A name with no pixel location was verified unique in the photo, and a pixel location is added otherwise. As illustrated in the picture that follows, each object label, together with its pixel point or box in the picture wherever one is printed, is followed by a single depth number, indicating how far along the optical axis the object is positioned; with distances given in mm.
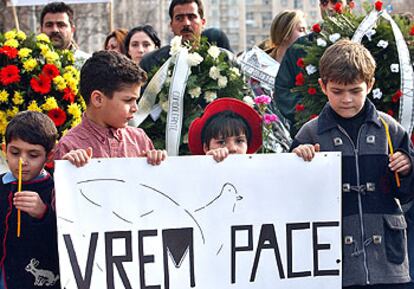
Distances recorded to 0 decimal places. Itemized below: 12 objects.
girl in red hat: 5332
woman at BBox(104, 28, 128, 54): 9422
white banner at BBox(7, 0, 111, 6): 9109
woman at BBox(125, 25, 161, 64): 8656
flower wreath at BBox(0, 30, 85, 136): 6418
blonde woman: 7949
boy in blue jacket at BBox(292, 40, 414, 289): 4723
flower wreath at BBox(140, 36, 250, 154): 6391
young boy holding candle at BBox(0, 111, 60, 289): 4637
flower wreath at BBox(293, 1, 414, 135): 6027
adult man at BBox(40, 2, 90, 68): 8445
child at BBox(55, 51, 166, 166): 4828
